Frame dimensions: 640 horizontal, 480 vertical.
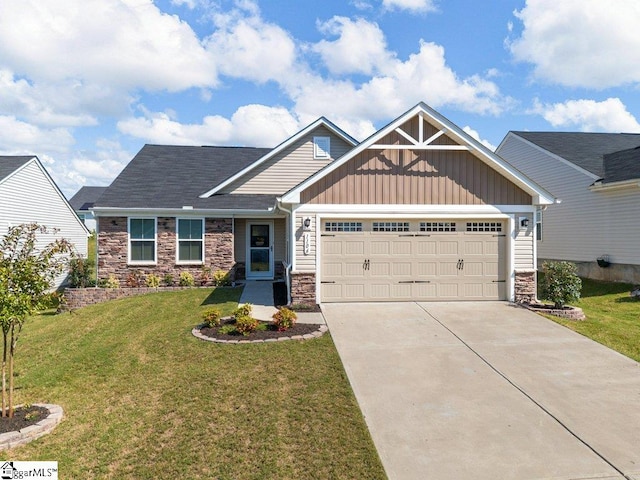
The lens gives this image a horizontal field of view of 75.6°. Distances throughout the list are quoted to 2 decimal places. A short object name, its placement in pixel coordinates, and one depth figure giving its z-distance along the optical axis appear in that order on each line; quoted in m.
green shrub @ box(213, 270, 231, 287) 15.53
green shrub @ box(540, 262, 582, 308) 10.67
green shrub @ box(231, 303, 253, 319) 9.20
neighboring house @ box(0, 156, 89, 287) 18.61
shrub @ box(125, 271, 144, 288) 15.45
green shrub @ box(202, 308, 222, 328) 9.39
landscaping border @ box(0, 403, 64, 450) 4.86
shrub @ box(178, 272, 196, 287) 15.41
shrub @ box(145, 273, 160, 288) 15.36
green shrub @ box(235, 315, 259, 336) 8.75
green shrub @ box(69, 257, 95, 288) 15.12
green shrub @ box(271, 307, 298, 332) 9.03
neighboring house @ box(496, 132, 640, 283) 15.27
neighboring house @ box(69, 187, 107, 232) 46.56
